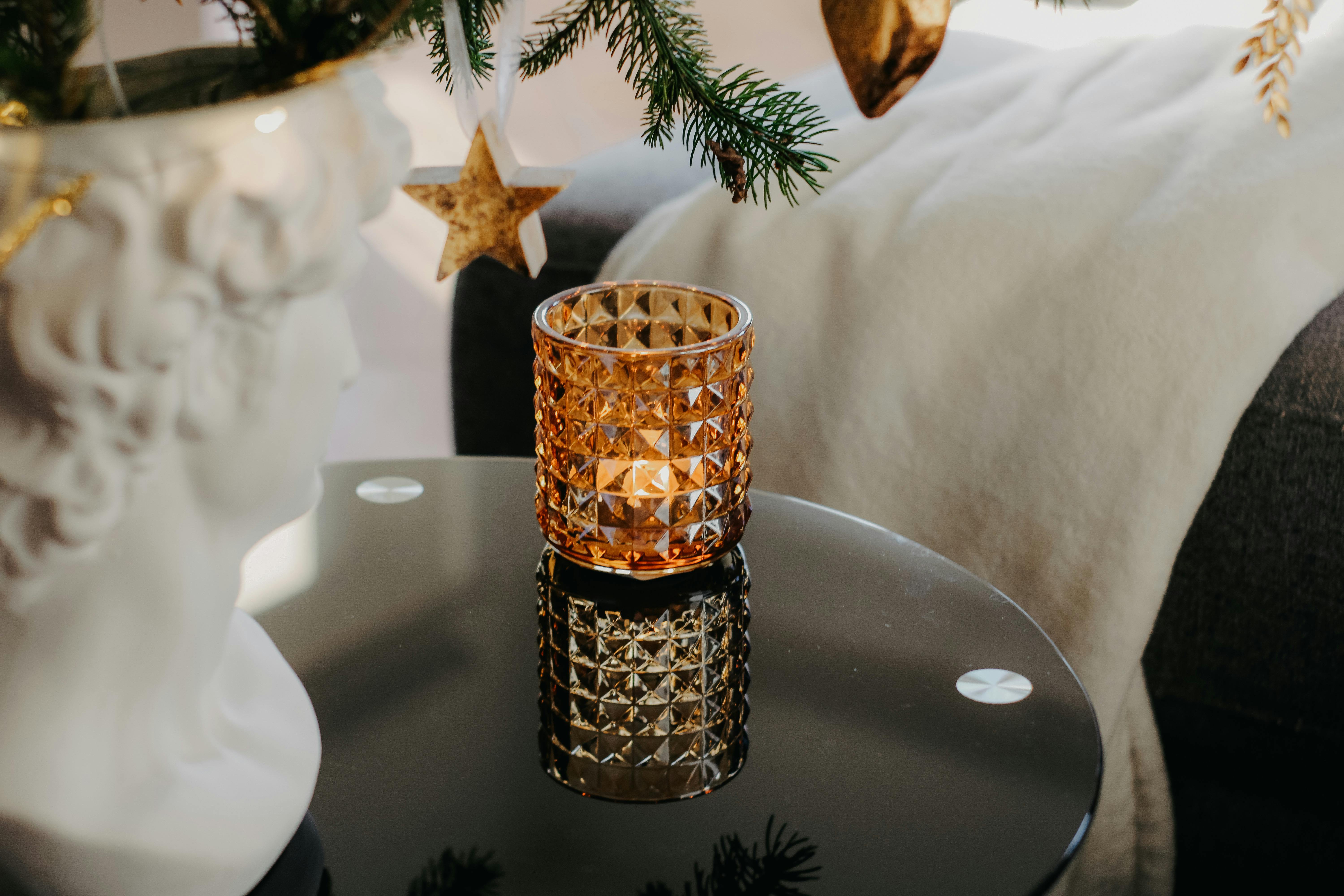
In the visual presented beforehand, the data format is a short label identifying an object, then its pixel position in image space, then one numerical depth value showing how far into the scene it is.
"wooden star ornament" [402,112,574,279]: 0.61
